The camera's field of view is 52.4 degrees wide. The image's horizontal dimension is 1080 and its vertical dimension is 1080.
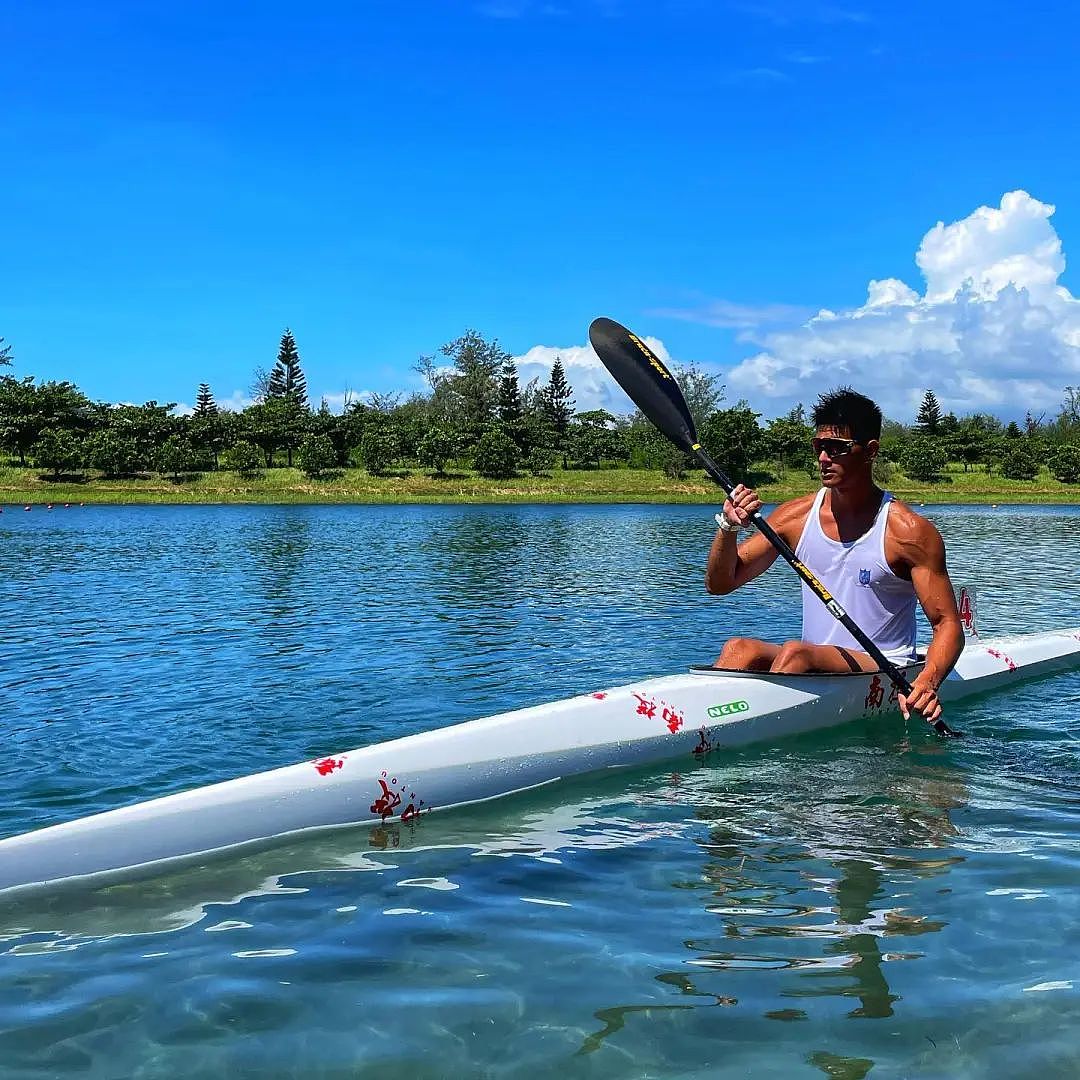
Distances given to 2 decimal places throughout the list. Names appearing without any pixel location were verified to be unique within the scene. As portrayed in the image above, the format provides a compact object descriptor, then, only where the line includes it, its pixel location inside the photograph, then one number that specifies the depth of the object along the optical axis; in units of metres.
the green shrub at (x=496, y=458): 71.38
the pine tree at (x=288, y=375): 101.81
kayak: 4.98
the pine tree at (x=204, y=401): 91.13
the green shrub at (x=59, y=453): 65.31
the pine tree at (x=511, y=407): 78.38
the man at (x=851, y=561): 6.56
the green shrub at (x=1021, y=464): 75.33
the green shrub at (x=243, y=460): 68.56
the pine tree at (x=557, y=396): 99.06
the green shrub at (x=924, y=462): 74.12
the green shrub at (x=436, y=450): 70.75
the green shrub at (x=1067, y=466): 73.94
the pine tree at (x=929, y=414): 94.25
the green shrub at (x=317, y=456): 68.88
